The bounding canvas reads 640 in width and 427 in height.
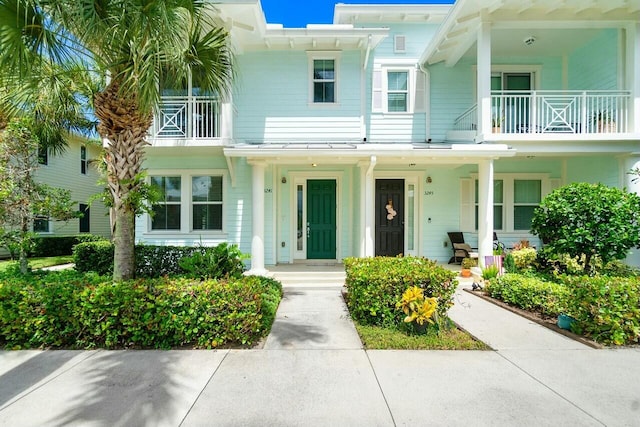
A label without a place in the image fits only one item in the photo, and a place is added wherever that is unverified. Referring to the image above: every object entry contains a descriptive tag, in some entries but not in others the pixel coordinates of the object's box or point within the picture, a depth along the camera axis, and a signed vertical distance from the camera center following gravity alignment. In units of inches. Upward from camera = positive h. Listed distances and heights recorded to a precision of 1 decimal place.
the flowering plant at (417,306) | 162.7 -49.0
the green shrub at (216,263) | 205.8 -34.6
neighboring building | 555.8 +62.0
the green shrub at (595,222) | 225.1 -6.3
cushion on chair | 365.4 -39.0
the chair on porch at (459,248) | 364.5 -41.4
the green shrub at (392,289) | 175.8 -43.4
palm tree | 161.2 +90.9
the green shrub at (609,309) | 158.4 -49.1
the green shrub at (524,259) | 292.8 -42.9
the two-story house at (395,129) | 315.9 +95.2
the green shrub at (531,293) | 199.3 -55.4
